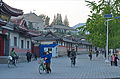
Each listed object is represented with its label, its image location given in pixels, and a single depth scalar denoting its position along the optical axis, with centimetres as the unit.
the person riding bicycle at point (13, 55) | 2751
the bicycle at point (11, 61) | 2696
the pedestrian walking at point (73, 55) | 2769
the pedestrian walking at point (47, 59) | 1959
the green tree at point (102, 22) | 3988
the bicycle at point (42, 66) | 1966
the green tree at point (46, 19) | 16034
